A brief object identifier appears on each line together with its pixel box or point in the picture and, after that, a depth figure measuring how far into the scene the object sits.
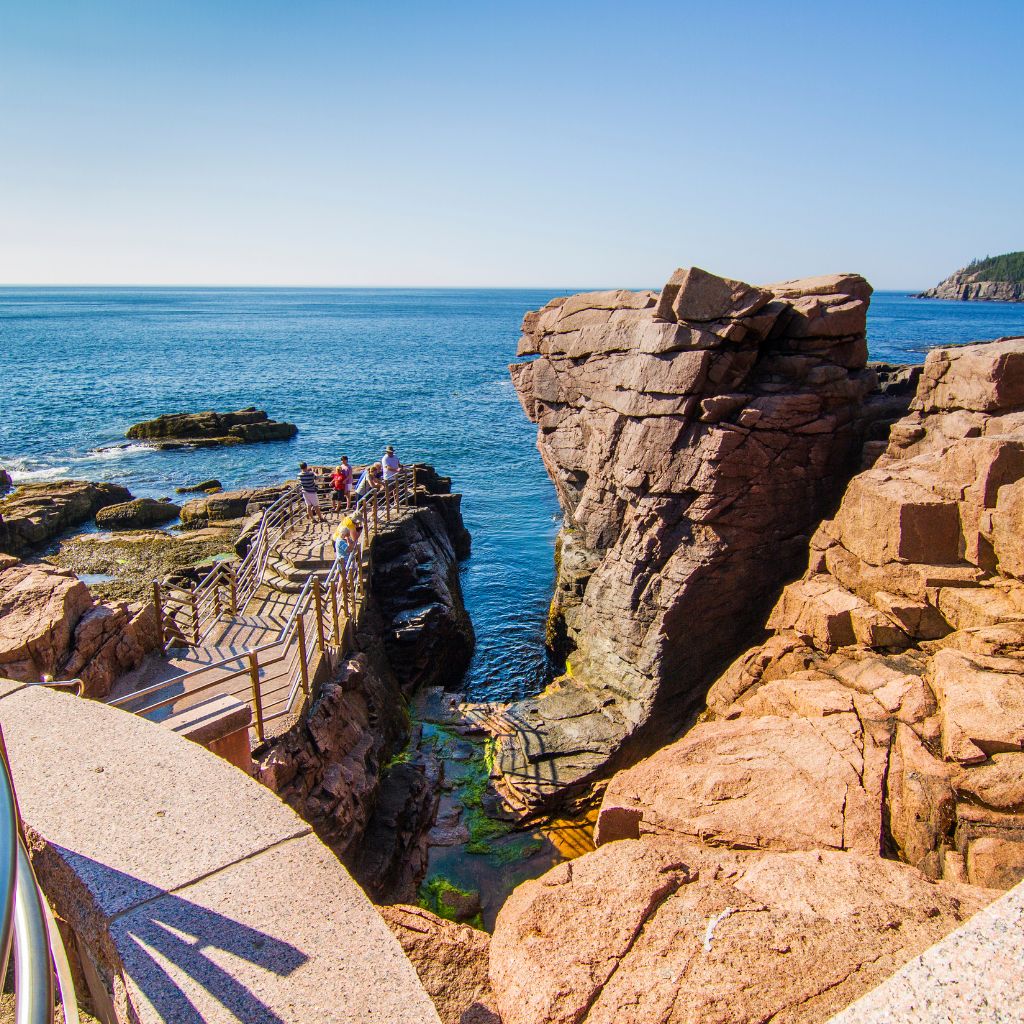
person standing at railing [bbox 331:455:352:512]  21.72
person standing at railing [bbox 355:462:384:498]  20.42
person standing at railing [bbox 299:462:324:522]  20.45
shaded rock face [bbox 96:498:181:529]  31.89
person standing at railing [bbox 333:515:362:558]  15.94
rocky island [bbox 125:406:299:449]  49.44
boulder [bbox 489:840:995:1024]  3.83
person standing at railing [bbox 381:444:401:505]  21.72
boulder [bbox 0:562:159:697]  9.28
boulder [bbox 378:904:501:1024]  4.01
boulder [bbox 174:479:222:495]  38.08
